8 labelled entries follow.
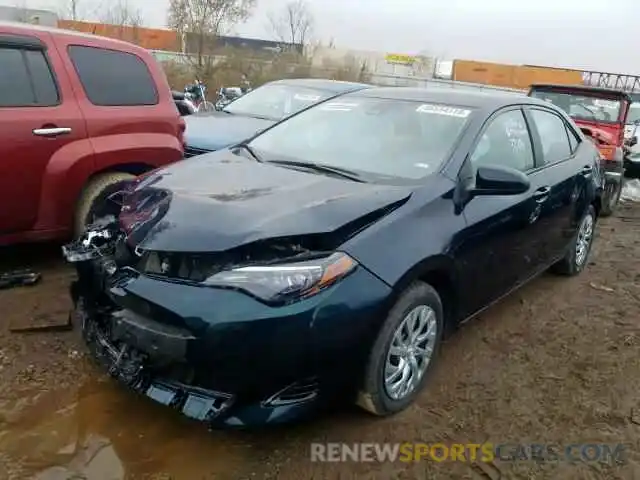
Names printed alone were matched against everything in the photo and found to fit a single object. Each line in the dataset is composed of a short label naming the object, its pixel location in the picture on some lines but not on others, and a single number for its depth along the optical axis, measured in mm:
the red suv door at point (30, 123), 3898
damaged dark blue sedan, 2355
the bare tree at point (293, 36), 44031
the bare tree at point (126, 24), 32469
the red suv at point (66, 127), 3947
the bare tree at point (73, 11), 29423
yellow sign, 52284
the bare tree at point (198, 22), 28594
